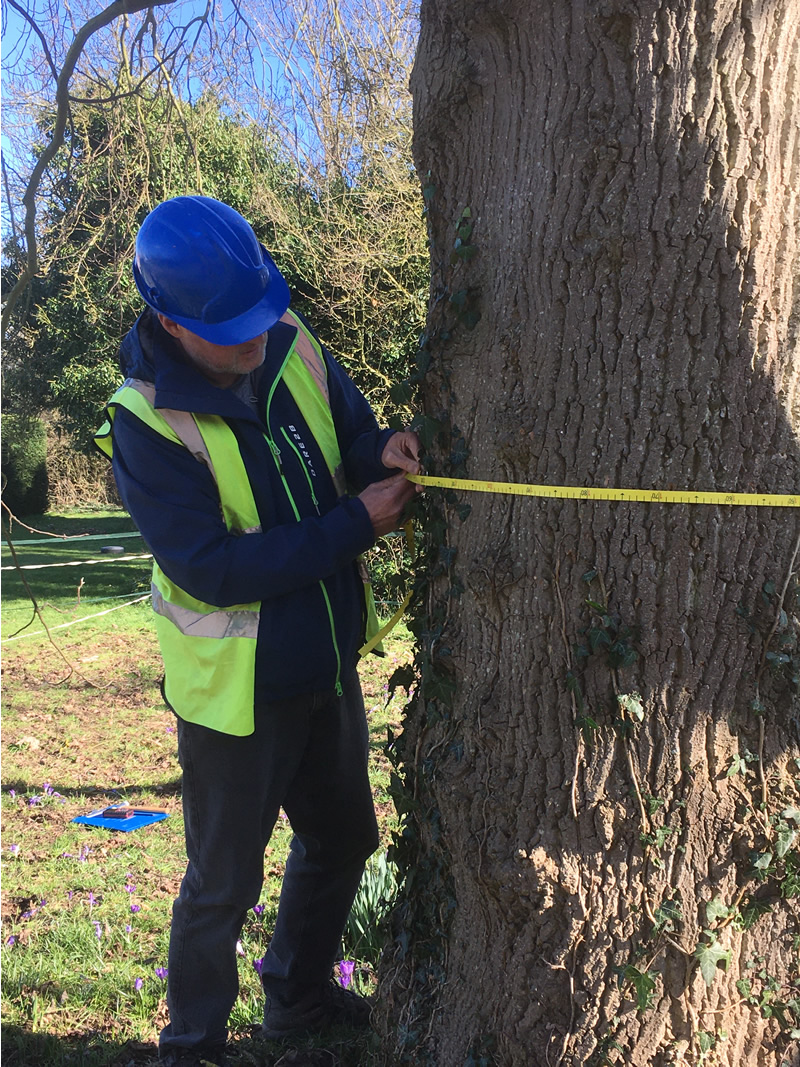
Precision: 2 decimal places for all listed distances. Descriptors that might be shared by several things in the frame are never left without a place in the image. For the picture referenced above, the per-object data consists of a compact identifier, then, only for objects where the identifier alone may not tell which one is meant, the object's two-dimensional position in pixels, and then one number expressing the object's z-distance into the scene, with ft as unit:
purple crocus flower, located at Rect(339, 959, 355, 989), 9.94
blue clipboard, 15.20
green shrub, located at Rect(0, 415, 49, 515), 73.67
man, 7.54
